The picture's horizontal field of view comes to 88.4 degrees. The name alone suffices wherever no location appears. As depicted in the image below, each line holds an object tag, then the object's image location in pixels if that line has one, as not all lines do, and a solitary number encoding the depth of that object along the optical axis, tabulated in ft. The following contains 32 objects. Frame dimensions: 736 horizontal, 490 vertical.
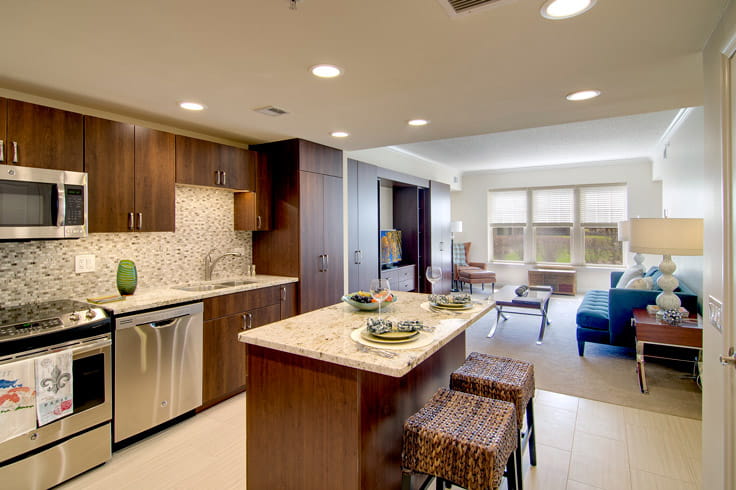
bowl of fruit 7.38
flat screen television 18.60
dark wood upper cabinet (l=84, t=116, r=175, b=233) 8.50
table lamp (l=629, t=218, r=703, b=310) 10.28
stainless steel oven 6.41
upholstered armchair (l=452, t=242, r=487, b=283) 27.53
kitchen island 5.06
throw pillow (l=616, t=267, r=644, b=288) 15.70
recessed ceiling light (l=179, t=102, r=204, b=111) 8.89
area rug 10.12
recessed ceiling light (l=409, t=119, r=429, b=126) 10.34
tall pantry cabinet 12.46
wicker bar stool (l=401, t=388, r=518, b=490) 4.71
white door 4.72
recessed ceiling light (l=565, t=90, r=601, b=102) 8.29
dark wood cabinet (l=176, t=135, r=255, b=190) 10.26
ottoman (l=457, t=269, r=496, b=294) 25.32
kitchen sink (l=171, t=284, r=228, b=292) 10.38
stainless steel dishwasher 7.98
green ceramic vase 8.91
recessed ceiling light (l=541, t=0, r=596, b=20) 4.90
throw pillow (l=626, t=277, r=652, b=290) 13.03
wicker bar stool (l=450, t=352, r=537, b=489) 6.38
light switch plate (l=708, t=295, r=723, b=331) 5.03
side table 9.85
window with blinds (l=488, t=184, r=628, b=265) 25.02
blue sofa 11.96
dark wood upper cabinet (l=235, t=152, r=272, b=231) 12.46
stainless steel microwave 7.11
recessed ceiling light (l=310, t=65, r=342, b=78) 6.89
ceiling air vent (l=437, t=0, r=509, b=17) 4.86
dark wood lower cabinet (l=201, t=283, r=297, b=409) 9.78
